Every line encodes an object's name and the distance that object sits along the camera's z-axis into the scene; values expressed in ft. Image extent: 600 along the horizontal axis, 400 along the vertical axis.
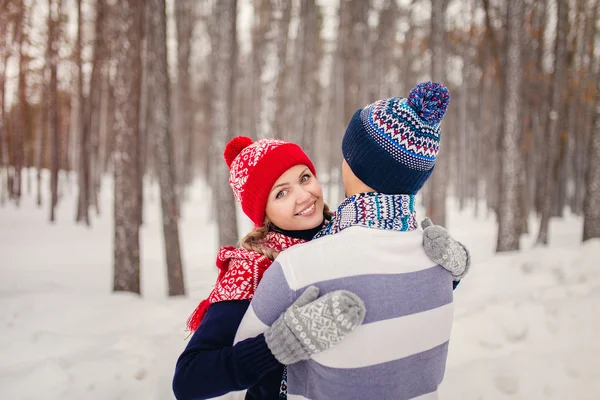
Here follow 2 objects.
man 3.93
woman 3.99
